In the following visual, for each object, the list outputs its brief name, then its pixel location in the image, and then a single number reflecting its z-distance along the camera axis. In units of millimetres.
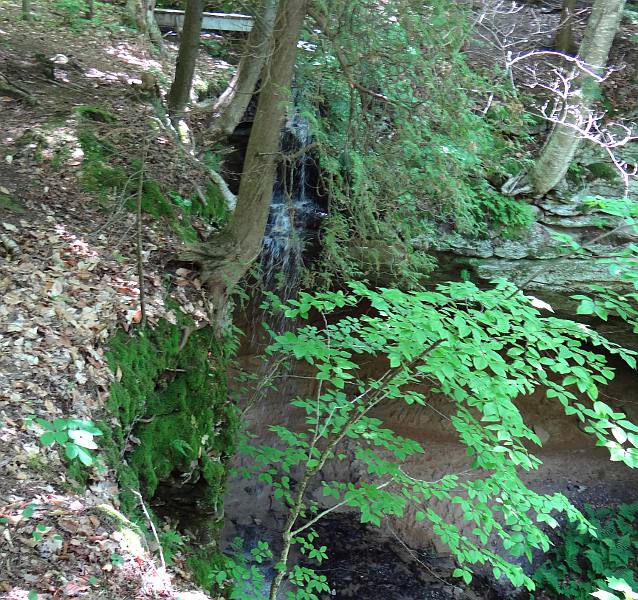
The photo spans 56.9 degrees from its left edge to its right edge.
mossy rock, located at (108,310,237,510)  4047
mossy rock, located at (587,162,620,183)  8598
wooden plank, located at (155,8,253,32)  10258
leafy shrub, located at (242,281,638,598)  3705
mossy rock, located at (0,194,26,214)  4977
